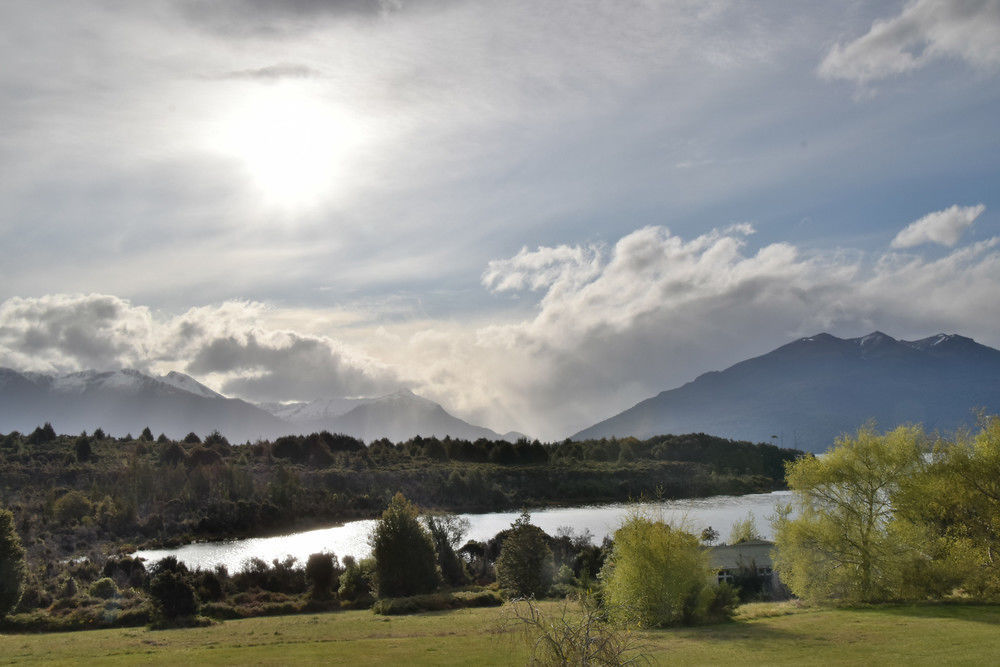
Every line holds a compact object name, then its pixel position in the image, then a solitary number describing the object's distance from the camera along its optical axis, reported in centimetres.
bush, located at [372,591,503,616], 4909
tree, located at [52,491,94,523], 9644
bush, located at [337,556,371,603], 5625
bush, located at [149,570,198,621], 4522
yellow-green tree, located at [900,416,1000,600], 4409
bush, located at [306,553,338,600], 5706
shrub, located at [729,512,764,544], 7499
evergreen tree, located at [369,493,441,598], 5491
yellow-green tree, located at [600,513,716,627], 4166
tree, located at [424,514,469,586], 6444
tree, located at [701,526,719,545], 7070
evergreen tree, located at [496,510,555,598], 5547
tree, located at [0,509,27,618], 4703
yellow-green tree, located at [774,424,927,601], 4700
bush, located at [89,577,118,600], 5312
